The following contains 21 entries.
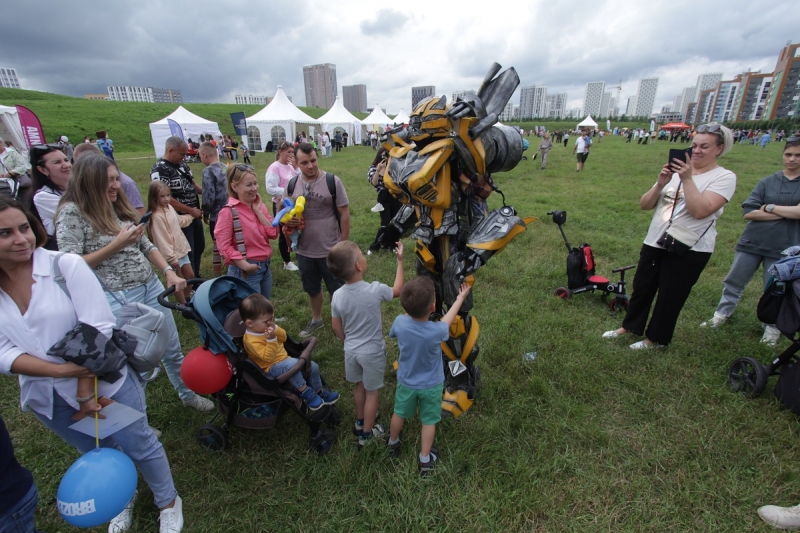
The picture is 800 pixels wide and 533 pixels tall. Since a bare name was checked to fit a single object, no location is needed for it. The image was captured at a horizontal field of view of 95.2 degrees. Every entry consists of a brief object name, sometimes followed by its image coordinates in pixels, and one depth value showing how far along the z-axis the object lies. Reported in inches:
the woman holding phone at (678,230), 127.9
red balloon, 100.4
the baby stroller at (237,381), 104.6
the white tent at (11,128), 494.9
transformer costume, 110.0
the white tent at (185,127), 794.8
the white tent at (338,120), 1149.7
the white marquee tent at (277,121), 978.1
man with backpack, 157.8
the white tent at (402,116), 1337.0
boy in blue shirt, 96.8
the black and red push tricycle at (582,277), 206.0
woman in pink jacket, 143.9
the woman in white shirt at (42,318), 67.3
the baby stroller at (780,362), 119.6
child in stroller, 103.7
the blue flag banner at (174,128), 768.3
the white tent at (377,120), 1300.4
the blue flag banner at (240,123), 880.9
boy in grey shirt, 103.0
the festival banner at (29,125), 499.2
